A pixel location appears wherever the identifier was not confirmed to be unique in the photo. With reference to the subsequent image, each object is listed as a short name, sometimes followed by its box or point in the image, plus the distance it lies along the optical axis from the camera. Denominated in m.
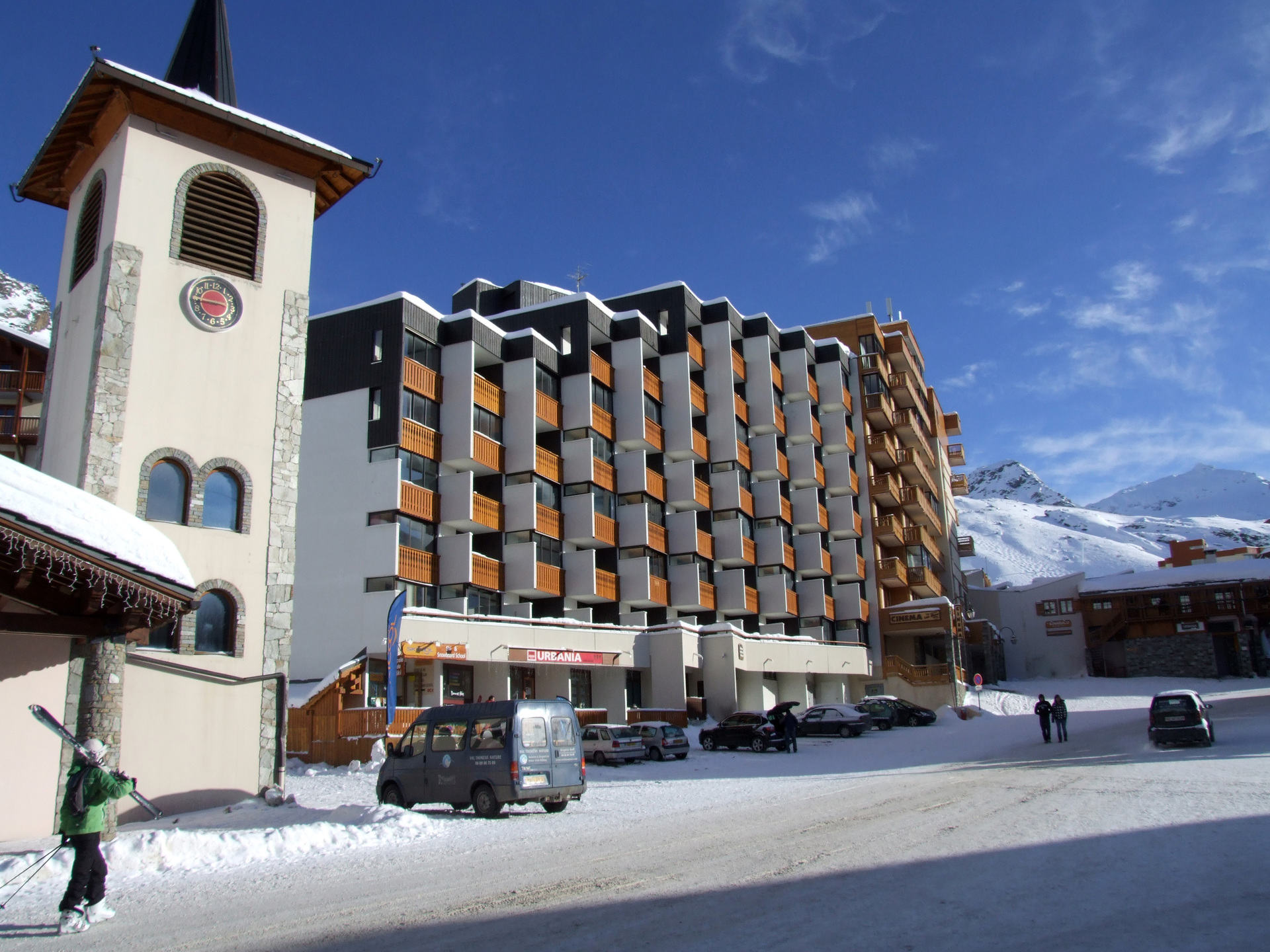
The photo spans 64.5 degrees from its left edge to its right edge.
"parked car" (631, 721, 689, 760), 29.72
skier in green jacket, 9.19
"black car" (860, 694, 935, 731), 42.41
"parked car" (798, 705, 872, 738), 38.84
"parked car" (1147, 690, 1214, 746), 26.45
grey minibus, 17.12
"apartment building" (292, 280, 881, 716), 36.78
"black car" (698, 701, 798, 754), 33.16
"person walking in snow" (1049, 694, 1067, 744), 30.64
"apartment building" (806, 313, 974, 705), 56.03
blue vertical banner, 22.95
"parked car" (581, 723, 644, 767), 28.86
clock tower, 20.20
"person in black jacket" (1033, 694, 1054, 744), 30.45
